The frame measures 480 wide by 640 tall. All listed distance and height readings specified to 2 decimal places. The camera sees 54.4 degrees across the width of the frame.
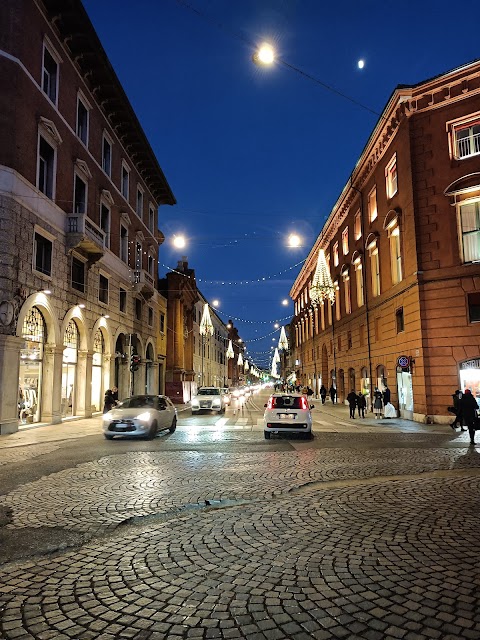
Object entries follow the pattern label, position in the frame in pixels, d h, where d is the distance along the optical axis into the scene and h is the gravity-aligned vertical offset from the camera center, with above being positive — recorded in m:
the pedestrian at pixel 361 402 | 24.87 -1.08
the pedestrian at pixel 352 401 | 24.58 -1.01
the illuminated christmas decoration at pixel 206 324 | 40.72 +5.18
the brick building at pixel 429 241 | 20.33 +6.59
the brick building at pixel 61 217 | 16.95 +7.51
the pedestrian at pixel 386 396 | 24.59 -0.77
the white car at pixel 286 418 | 15.66 -1.18
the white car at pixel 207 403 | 27.56 -1.15
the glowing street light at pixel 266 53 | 10.60 +7.50
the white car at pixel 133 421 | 15.13 -1.22
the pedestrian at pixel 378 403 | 24.29 -1.14
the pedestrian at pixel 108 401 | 22.51 -0.80
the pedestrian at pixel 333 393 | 36.12 -0.86
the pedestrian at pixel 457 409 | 17.48 -1.06
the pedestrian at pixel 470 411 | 14.04 -0.94
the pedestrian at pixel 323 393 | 37.96 -0.91
